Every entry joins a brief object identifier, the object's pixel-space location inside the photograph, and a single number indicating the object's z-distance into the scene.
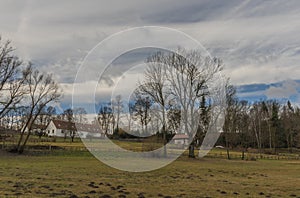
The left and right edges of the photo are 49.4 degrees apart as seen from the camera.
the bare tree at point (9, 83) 45.53
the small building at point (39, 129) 78.26
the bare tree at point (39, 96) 51.78
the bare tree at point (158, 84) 40.75
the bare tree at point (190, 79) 43.66
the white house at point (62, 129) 35.49
